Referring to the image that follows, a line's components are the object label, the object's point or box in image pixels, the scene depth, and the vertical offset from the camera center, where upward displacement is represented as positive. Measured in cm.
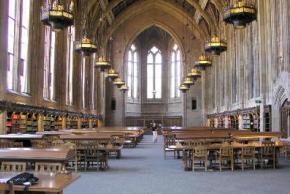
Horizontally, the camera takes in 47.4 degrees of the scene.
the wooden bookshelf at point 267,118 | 1651 -15
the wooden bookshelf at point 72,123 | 2188 -53
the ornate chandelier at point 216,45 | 1562 +331
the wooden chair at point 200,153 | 878 -101
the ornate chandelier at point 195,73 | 2506 +319
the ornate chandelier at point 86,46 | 1543 +325
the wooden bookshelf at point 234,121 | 2277 -43
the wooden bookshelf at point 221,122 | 2741 -59
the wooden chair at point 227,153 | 897 -105
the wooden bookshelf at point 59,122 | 1950 -41
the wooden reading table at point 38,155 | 484 -60
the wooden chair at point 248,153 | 910 -106
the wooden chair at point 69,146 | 807 -75
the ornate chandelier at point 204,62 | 1975 +321
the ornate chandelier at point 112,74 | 2481 +312
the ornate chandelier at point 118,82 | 2694 +271
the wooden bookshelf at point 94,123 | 2963 -71
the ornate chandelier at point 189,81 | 2737 +282
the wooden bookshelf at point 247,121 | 1936 -36
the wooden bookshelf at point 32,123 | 1512 -36
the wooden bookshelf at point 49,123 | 1745 -42
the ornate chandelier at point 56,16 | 1111 +337
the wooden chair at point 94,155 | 895 -109
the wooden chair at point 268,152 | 934 -105
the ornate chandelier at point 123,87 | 2912 +248
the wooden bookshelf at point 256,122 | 1782 -39
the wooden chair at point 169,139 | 1292 -96
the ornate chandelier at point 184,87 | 2927 +249
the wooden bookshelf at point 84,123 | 2613 -62
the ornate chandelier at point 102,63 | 2009 +317
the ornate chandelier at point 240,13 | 1103 +345
